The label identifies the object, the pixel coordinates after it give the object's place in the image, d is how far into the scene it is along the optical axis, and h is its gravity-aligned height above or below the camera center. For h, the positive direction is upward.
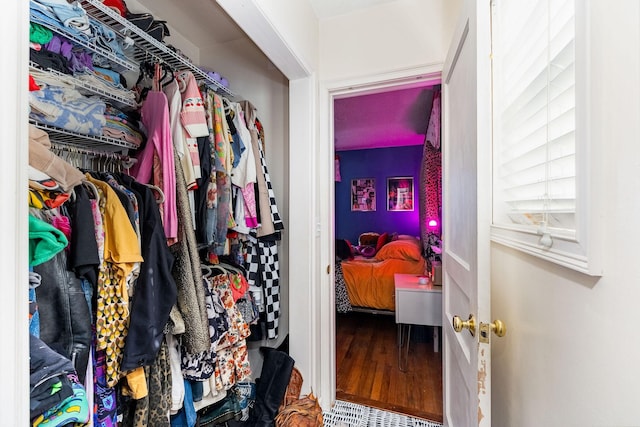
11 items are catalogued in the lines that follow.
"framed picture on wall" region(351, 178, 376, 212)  5.21 +0.35
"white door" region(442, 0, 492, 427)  0.76 +0.00
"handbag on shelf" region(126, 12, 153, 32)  1.12 +0.80
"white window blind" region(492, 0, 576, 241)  0.57 +0.25
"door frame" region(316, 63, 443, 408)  1.63 +0.20
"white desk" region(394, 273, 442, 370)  2.17 -0.74
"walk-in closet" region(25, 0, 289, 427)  0.73 -0.04
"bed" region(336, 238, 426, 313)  2.79 -0.72
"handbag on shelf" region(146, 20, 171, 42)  1.16 +0.78
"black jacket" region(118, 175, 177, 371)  0.90 -0.27
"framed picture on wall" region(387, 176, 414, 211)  5.00 +0.36
